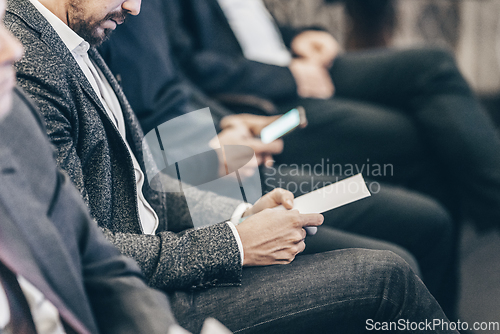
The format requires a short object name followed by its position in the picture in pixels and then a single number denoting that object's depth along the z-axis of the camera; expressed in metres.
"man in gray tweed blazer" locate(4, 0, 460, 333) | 1.83
